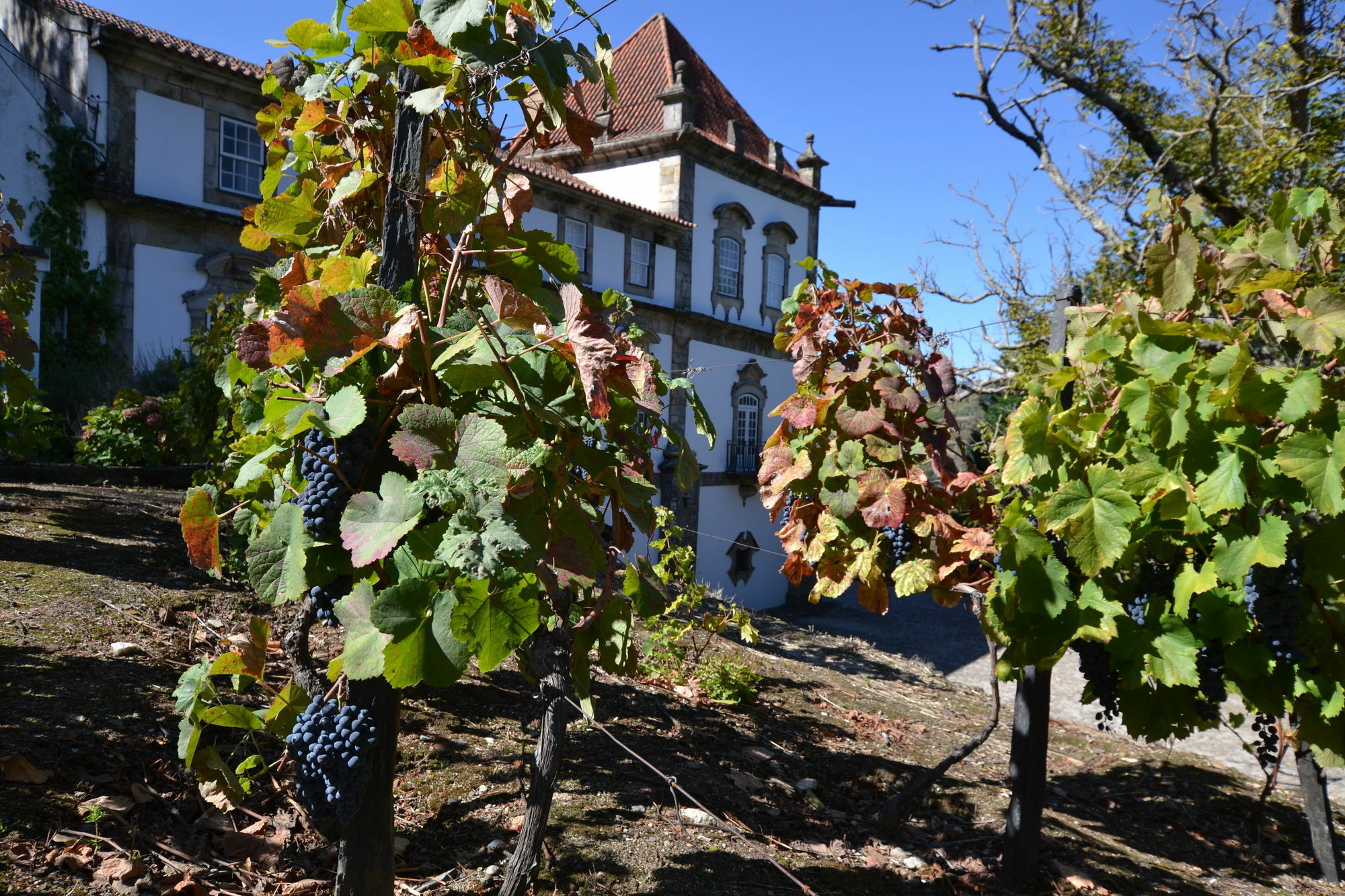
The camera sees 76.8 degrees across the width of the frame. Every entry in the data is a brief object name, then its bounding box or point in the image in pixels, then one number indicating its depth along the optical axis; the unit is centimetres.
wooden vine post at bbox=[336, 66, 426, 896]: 149
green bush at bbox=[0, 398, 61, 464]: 714
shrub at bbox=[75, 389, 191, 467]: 845
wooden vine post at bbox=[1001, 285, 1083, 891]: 296
